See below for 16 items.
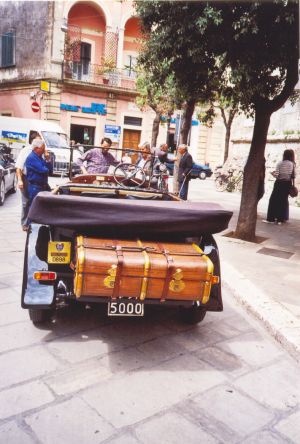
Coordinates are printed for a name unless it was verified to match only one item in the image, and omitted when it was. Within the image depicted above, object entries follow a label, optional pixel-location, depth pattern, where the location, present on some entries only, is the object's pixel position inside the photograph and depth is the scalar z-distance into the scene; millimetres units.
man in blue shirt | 6887
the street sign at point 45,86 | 24538
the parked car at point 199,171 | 25141
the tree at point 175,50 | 6203
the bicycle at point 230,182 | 17312
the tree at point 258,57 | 5863
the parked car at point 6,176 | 10188
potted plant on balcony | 26891
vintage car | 3027
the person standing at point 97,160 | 7676
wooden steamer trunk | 2980
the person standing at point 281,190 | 9891
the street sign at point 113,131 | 27500
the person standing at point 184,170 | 11594
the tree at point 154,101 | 19891
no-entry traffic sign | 23156
